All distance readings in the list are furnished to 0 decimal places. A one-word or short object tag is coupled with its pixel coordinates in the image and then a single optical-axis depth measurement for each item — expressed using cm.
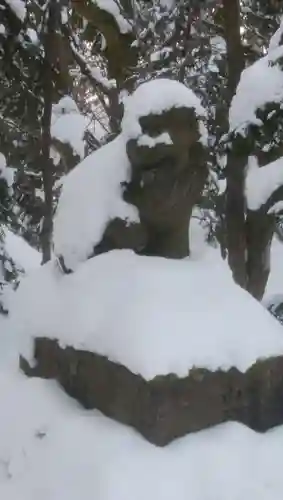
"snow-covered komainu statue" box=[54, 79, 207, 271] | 356
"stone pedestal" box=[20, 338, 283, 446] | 321
